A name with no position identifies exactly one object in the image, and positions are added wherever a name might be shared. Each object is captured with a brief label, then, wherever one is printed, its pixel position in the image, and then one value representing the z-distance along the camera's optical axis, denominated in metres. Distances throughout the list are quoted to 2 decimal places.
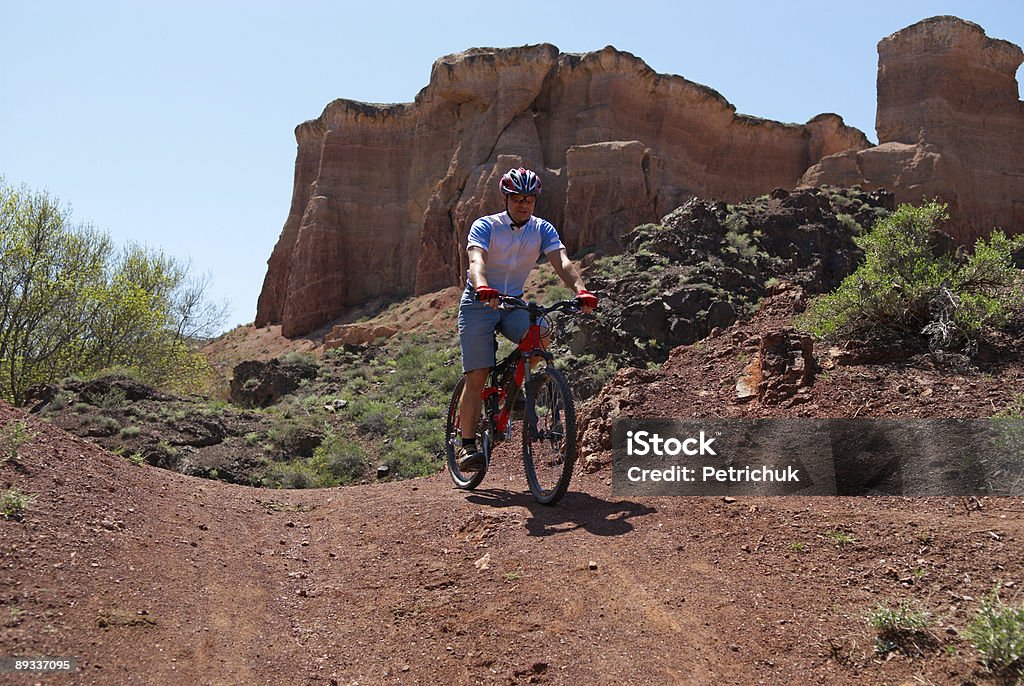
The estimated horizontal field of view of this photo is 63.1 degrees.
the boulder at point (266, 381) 21.94
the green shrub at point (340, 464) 12.12
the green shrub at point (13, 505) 4.31
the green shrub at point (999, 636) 2.84
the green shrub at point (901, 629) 3.13
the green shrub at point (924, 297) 6.84
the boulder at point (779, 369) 6.63
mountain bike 5.43
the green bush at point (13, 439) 4.97
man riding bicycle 5.91
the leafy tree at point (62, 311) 18.08
